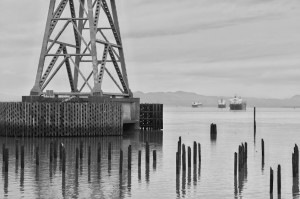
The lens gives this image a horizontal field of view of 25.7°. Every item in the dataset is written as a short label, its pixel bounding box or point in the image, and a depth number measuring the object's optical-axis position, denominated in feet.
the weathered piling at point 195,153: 138.00
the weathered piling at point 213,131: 256.68
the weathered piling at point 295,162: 118.11
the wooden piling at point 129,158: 121.70
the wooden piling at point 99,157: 135.56
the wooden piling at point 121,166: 120.42
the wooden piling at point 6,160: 119.34
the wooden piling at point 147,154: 135.95
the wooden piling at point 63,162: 118.32
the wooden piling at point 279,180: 98.27
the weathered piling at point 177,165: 122.19
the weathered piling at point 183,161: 124.26
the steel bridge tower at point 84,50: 217.77
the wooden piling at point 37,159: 129.98
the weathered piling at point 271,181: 99.10
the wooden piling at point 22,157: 123.77
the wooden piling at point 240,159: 124.26
